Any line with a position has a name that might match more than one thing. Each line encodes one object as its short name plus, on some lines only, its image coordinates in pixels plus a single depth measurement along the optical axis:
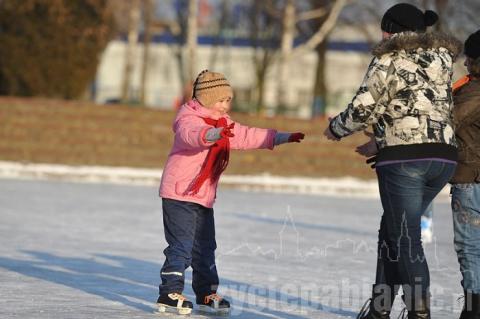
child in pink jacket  14.35
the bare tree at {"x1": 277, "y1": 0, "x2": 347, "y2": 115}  69.44
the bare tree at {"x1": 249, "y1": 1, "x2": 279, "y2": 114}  85.86
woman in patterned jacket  12.37
